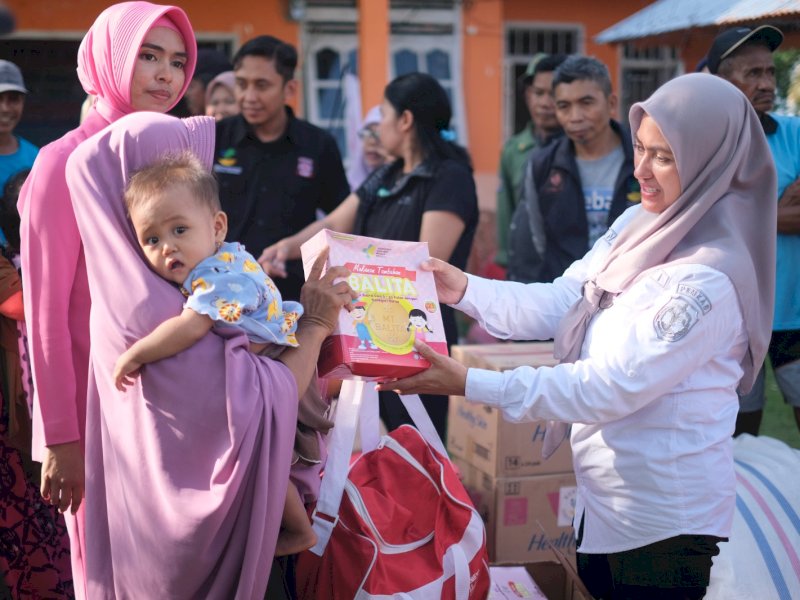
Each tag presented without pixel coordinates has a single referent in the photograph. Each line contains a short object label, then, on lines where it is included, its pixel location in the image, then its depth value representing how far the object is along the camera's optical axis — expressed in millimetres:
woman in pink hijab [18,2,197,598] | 2395
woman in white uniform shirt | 2207
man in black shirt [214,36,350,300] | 4543
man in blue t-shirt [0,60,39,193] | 4090
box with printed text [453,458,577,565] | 3926
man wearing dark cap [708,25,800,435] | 3850
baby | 2029
